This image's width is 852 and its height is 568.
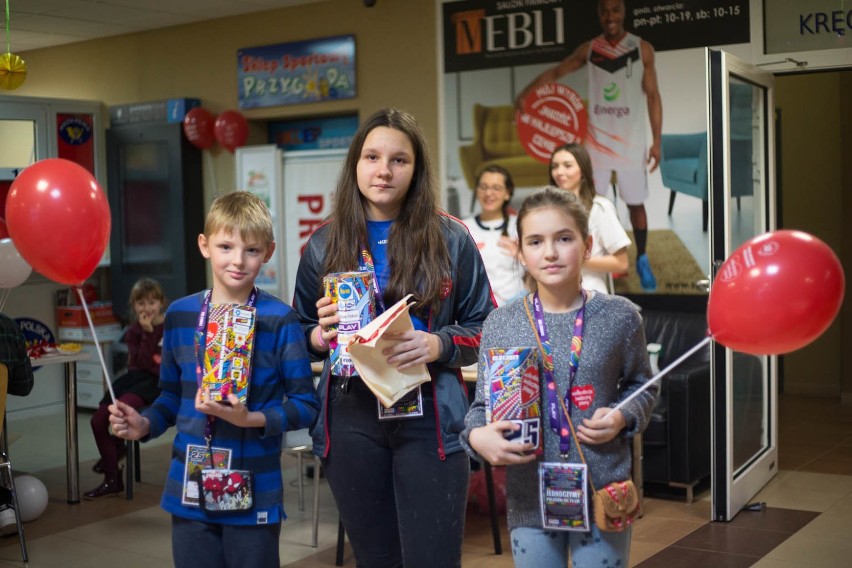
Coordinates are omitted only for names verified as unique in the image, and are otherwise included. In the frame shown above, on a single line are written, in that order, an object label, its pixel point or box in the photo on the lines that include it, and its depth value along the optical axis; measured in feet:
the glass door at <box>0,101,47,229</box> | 26.71
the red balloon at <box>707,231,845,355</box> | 6.25
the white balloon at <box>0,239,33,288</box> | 14.32
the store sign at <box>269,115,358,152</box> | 24.61
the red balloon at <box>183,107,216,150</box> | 25.25
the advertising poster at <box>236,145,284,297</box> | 24.53
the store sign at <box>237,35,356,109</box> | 23.54
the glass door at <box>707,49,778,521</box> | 14.53
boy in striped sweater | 7.11
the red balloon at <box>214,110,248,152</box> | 24.79
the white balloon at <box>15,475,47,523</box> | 15.35
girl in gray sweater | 6.48
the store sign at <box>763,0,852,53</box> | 17.25
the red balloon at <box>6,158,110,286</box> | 7.98
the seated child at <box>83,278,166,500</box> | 17.17
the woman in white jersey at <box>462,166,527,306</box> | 15.66
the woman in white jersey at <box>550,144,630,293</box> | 15.57
